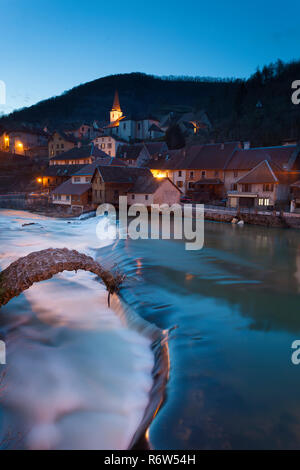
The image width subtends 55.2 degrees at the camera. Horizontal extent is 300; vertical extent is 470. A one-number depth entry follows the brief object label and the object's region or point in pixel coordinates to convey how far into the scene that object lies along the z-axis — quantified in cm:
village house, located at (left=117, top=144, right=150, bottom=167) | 5703
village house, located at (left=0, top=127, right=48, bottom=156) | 7519
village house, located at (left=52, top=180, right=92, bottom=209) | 4035
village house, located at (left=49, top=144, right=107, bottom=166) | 5434
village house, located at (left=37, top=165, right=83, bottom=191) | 5003
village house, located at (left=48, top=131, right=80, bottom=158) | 6931
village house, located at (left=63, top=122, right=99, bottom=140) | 9119
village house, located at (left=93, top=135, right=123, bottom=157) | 6775
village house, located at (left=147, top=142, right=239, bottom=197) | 4091
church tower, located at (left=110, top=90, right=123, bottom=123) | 9494
